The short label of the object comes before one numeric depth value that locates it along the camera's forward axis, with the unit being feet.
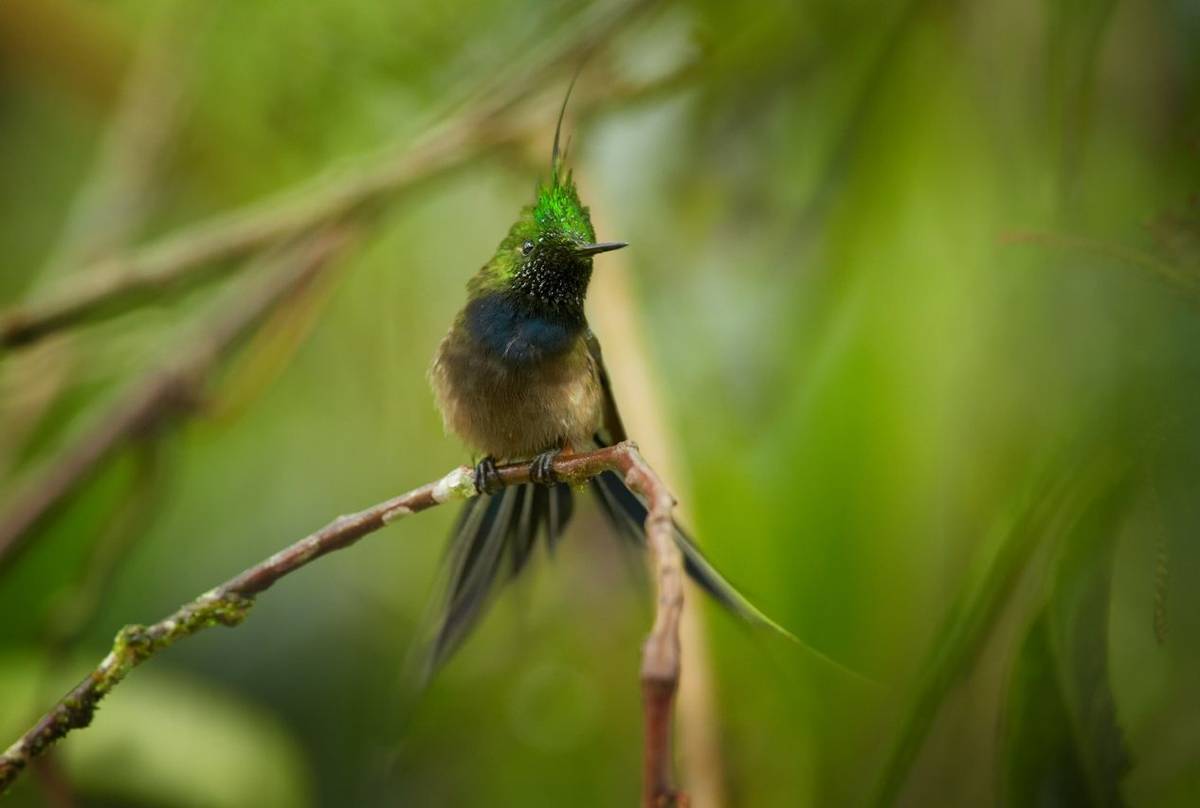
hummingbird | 6.77
